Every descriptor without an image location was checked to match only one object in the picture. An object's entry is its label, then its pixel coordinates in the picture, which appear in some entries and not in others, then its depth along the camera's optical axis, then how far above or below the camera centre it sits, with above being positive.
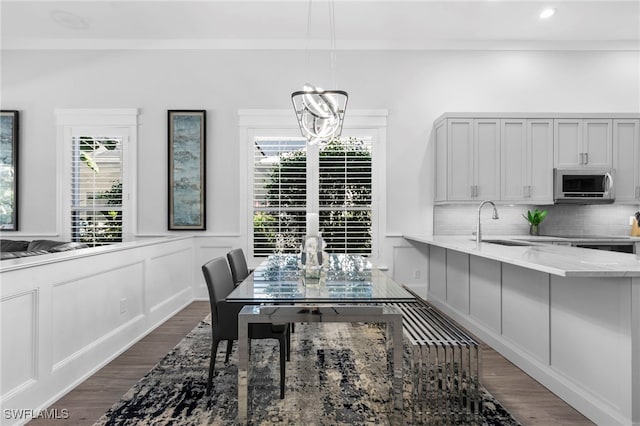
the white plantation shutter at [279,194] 4.95 +0.27
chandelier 2.71 +0.75
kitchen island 1.85 -0.64
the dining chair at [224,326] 2.21 -0.66
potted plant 4.78 -0.03
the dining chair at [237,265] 3.09 -0.44
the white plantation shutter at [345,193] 4.95 +0.29
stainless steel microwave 4.41 +0.36
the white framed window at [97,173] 4.92 +0.53
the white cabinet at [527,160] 4.51 +0.67
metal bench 1.96 -0.86
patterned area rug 2.06 -1.09
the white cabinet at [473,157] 4.55 +0.71
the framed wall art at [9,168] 4.89 +0.58
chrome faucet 3.58 -0.17
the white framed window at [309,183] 4.95 +0.42
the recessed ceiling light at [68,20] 4.33 +2.27
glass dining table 1.88 -0.48
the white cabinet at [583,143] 4.46 +0.87
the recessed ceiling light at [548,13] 4.23 +2.29
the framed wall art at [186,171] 4.91 +0.56
